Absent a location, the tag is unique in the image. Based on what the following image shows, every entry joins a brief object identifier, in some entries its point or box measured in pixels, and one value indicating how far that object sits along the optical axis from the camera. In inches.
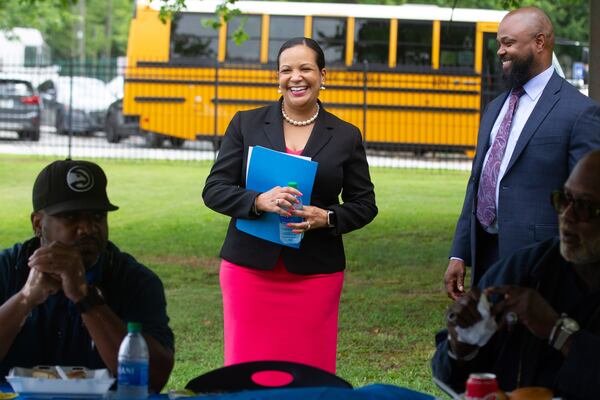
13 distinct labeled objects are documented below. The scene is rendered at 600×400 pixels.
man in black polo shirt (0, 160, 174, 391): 209.4
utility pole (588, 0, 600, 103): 505.4
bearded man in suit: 292.4
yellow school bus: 1323.6
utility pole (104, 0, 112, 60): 2813.8
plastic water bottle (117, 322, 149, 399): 185.9
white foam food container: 181.0
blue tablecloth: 180.6
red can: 174.1
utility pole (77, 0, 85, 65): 2691.0
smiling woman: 293.6
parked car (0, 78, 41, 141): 1387.2
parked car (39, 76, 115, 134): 1453.5
